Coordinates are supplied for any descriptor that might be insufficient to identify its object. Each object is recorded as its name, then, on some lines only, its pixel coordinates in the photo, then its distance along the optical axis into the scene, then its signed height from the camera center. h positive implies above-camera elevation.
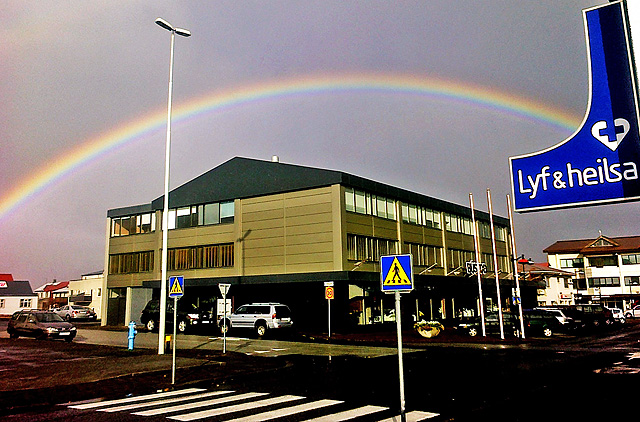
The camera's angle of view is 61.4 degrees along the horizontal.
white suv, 32.59 -0.65
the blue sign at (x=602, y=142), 3.48 +1.03
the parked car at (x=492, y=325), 33.22 -1.48
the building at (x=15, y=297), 100.31 +3.03
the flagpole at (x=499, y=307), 30.57 -0.38
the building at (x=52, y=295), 96.69 +3.66
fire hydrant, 24.33 -1.06
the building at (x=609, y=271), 82.69 +4.20
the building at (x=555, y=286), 75.09 +1.88
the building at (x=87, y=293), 76.00 +2.81
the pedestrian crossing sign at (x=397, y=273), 8.86 +0.49
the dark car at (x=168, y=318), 38.22 -0.61
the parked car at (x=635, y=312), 65.31 -1.83
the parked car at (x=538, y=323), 33.56 -1.47
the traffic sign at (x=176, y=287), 16.89 +0.68
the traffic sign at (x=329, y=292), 29.88 +0.70
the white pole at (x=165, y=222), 21.56 +3.67
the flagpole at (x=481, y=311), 31.33 -0.59
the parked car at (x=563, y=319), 35.34 -1.37
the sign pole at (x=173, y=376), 15.01 -1.86
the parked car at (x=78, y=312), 62.56 -0.06
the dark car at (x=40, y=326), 31.66 -0.80
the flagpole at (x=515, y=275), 30.61 +1.42
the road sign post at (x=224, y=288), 22.19 +0.81
